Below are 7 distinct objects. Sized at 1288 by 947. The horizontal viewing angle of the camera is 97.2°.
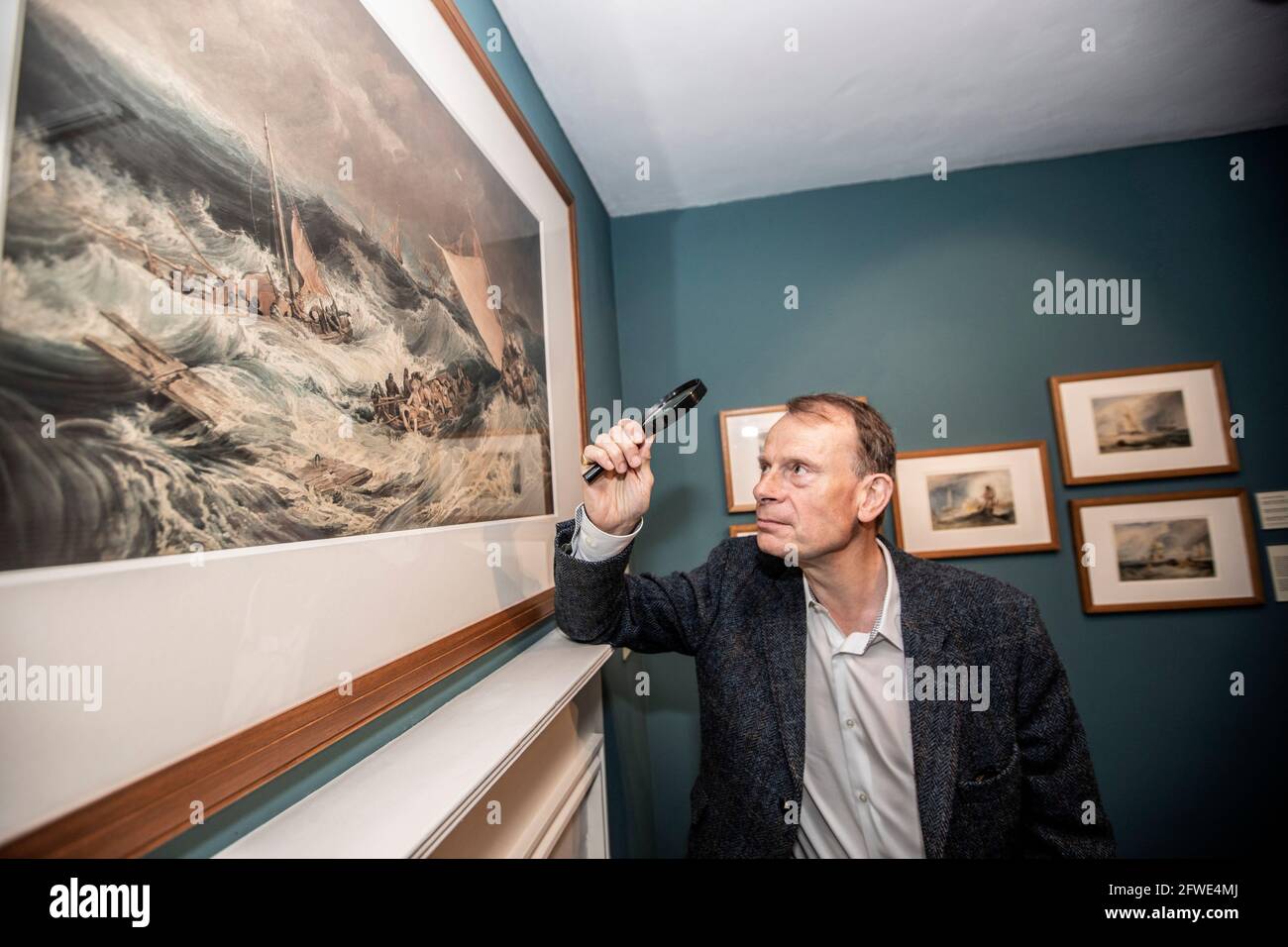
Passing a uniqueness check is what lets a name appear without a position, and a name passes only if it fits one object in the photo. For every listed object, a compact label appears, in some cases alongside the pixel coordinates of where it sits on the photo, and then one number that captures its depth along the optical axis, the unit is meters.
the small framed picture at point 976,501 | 2.30
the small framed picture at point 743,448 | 2.42
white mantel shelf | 0.57
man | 1.19
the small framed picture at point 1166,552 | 2.21
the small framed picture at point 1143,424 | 2.24
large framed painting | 0.41
